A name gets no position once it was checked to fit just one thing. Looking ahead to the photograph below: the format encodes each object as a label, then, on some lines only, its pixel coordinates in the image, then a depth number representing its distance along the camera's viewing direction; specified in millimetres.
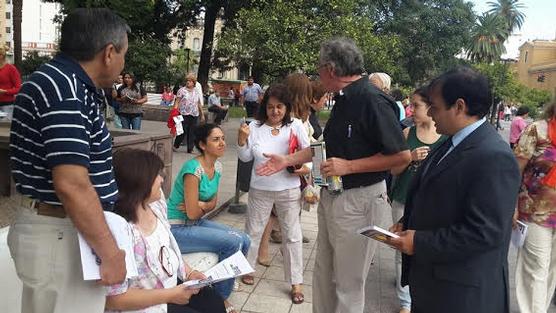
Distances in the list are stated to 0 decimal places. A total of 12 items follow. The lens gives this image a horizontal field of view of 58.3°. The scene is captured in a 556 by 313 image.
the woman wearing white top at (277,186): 4160
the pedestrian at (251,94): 17406
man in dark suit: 2047
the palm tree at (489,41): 67250
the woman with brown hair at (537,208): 3473
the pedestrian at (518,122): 10742
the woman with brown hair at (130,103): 10109
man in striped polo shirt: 1796
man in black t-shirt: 3006
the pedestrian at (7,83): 7258
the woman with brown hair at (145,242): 2197
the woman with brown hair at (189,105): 11195
